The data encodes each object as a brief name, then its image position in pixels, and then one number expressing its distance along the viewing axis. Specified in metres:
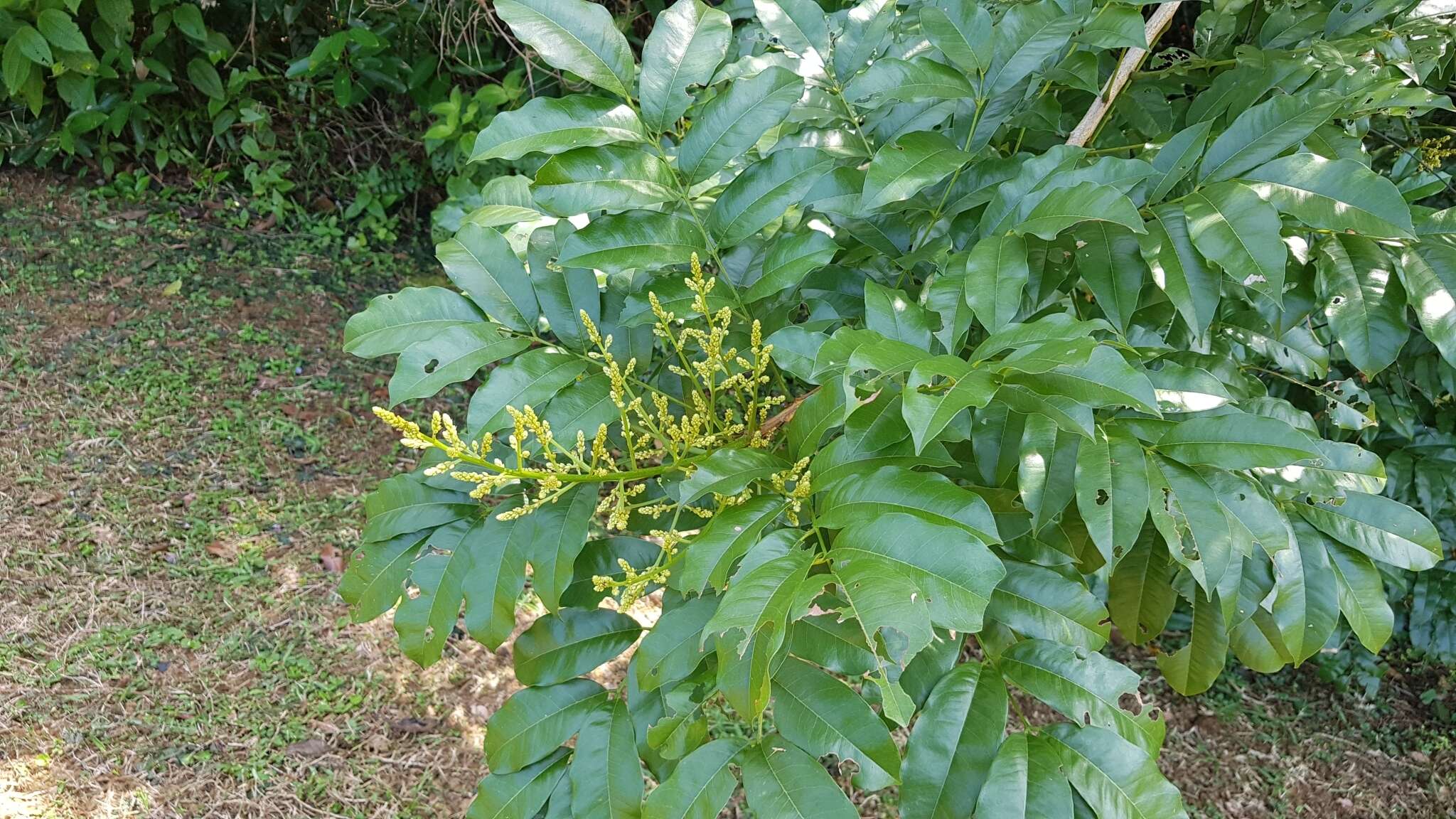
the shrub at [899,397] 0.93
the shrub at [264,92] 4.05
